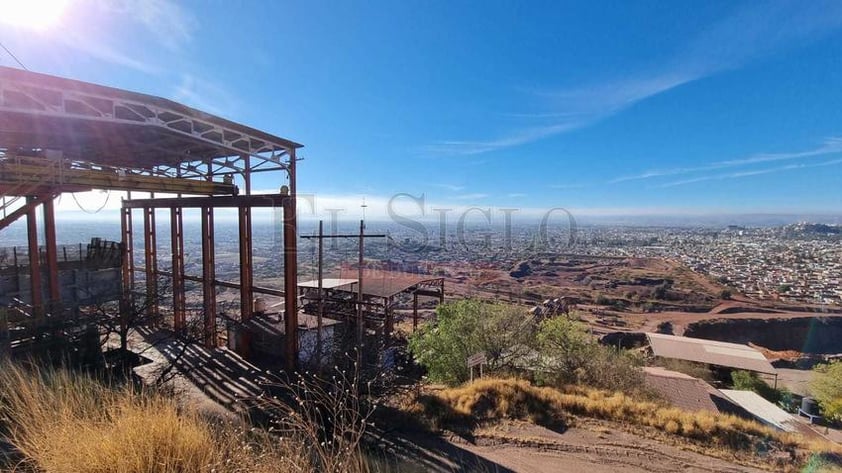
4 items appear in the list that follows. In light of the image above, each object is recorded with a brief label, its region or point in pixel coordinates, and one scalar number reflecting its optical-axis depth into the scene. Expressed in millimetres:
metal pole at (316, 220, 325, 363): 8219
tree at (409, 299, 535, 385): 9781
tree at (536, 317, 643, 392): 9500
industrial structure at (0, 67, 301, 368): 6254
